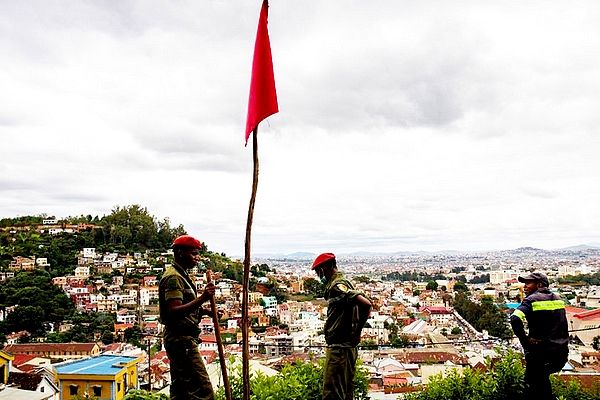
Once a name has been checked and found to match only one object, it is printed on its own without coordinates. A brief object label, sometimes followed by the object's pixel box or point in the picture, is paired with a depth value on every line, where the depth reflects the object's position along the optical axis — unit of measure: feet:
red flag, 7.86
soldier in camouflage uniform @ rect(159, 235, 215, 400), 8.45
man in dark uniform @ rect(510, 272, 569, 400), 11.19
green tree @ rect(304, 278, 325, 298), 264.03
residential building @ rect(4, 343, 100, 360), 105.60
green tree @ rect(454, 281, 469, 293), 296.51
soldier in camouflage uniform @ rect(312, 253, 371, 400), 10.11
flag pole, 7.24
